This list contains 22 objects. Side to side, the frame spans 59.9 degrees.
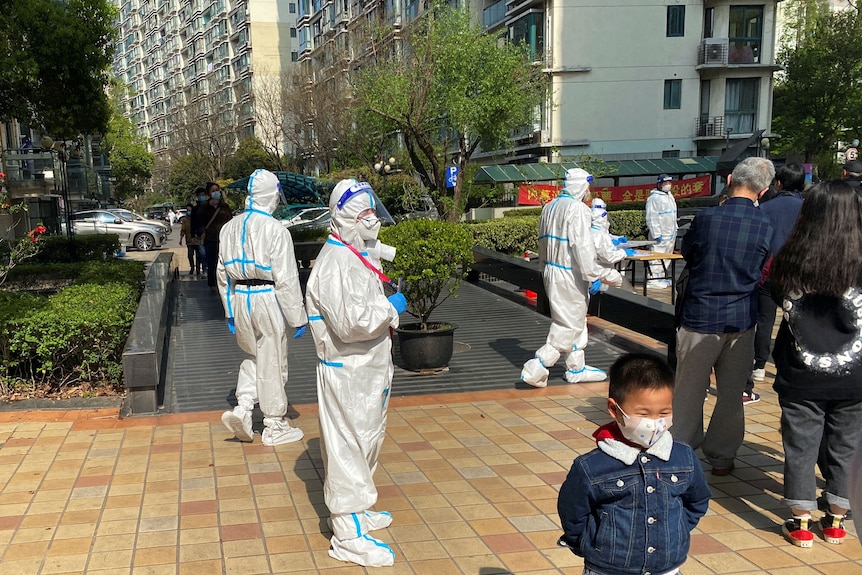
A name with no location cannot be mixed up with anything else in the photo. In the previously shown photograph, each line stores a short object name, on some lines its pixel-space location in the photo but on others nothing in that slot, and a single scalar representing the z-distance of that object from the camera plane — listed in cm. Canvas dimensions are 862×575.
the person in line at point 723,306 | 408
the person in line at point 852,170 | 725
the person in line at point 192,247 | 1385
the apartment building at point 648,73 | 3148
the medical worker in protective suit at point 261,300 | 514
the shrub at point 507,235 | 1584
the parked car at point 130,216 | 2738
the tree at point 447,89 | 1709
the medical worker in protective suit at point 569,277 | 638
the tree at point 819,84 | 3059
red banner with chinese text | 2670
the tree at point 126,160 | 5469
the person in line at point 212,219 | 1191
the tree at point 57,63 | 1057
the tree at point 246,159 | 4675
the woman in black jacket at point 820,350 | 343
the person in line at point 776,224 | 542
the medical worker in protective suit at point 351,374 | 344
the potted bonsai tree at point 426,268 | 687
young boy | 215
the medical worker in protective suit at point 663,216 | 1209
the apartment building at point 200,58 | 6012
